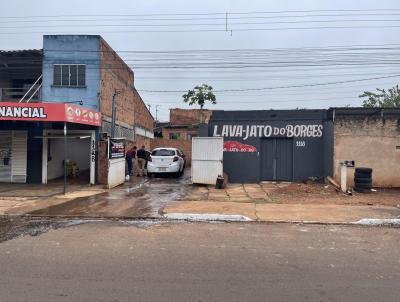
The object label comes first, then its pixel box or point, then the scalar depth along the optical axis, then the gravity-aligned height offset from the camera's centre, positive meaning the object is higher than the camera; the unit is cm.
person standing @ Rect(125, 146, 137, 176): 2132 -52
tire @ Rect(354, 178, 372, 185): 1588 -104
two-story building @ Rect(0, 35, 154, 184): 1827 +179
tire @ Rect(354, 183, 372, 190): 1590 -123
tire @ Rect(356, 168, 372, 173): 1575 -64
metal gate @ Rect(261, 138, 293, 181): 1933 -36
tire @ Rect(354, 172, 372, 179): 1584 -83
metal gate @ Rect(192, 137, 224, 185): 1759 -35
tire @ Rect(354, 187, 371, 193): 1593 -138
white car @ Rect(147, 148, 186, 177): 2172 -65
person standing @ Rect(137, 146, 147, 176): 2269 -60
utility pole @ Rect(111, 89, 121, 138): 2275 +165
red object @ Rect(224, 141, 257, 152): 1930 +15
